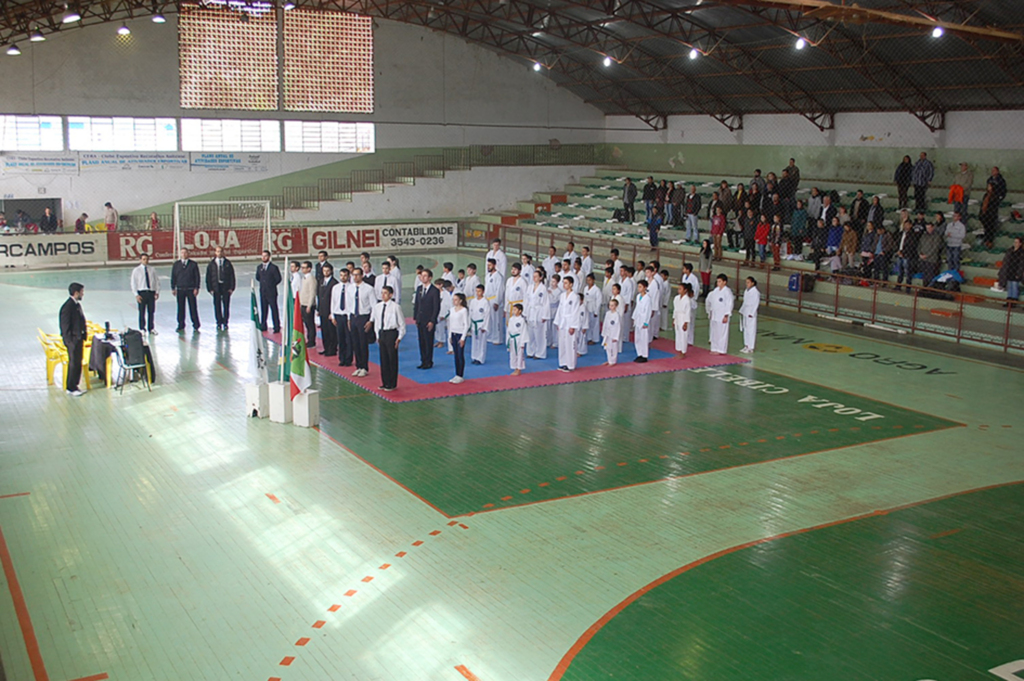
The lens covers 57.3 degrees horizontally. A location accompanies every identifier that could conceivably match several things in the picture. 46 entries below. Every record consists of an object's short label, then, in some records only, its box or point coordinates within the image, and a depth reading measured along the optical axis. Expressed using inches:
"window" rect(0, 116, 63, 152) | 1384.1
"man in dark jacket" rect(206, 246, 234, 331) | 834.2
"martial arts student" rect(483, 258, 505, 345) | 818.8
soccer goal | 1354.6
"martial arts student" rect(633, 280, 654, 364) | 754.8
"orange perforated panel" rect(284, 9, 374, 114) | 1566.2
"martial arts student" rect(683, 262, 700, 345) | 799.7
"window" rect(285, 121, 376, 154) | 1596.9
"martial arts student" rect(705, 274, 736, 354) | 784.3
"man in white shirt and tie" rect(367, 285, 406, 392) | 636.7
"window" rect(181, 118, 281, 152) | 1515.7
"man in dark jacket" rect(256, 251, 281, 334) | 807.1
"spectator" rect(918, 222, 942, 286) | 959.6
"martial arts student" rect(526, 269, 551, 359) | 765.9
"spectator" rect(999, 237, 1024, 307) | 880.3
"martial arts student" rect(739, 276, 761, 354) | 792.3
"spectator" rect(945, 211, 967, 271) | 981.8
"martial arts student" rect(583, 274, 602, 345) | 793.6
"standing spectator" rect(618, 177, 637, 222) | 1467.8
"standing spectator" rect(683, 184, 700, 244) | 1281.5
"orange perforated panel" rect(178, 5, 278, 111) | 1493.6
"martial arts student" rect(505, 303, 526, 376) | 706.8
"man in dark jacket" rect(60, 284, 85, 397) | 626.5
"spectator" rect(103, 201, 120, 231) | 1421.0
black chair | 657.6
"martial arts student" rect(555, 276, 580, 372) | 721.6
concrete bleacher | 1023.6
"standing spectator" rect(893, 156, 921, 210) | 1123.9
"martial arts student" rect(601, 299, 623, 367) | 738.2
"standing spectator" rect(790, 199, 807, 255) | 1154.0
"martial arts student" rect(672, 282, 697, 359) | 768.3
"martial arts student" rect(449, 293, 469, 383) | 681.6
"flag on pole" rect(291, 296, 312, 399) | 574.2
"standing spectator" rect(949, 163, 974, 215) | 1037.8
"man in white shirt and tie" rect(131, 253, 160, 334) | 798.5
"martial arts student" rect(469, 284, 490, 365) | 718.5
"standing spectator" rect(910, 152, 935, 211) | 1091.9
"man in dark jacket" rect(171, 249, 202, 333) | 822.5
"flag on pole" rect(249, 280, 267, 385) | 598.9
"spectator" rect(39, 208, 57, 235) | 1352.1
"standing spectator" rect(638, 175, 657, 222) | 1403.8
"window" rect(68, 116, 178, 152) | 1434.5
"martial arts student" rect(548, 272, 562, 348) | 779.4
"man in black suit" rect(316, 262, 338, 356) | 732.7
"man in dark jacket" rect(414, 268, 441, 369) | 708.0
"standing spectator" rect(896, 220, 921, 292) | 970.7
